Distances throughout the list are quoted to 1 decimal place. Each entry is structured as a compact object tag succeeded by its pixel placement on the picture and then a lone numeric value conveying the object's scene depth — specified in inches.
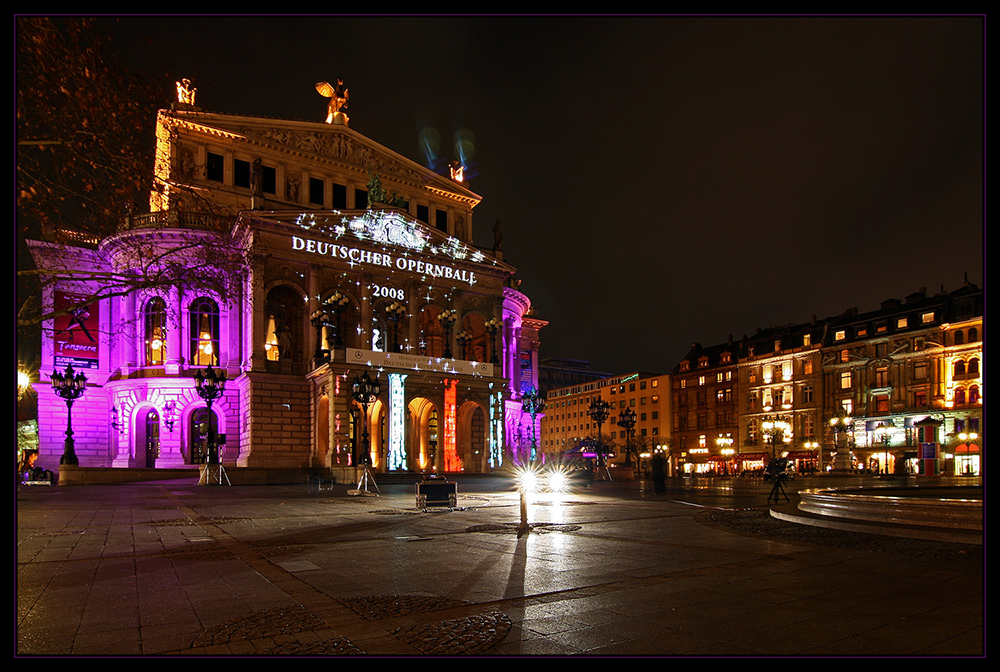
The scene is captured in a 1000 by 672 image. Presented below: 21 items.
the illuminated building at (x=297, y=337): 1731.1
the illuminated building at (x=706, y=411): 3398.1
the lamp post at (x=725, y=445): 3361.2
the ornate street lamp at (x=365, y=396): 1141.7
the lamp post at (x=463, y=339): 1989.3
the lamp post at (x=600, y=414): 1596.9
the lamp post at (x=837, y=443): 2269.9
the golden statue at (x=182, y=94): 1882.4
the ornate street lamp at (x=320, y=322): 1722.4
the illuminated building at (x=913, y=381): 2455.7
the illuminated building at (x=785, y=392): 2987.2
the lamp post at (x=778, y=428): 3029.0
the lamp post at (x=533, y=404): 2155.5
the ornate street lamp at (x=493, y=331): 2020.2
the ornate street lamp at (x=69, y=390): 1400.1
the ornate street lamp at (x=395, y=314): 1852.9
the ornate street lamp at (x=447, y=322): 1881.2
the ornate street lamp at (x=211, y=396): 1349.7
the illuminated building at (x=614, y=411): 4133.9
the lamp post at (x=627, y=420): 1592.2
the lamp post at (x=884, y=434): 2658.0
